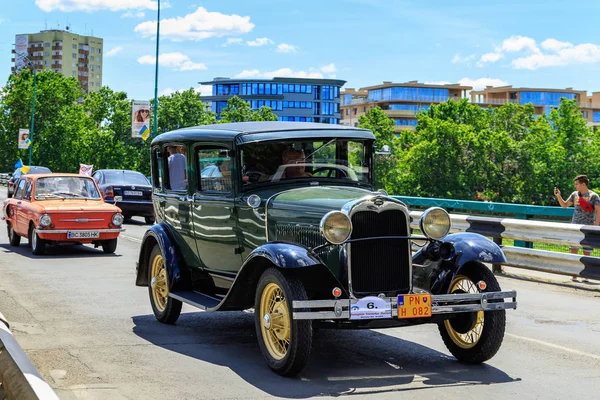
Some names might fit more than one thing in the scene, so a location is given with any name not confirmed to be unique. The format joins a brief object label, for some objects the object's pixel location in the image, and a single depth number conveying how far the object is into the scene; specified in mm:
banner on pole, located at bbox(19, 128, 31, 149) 74188
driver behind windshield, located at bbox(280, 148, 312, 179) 8141
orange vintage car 16578
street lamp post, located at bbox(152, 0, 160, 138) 45375
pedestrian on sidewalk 14121
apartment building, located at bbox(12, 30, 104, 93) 193000
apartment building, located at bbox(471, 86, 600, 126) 171625
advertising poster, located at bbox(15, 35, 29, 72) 193000
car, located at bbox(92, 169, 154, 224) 26391
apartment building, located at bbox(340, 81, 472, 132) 165250
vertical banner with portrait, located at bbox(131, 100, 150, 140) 43625
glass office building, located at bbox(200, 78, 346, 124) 162750
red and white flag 39156
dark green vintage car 6711
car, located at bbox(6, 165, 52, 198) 52847
